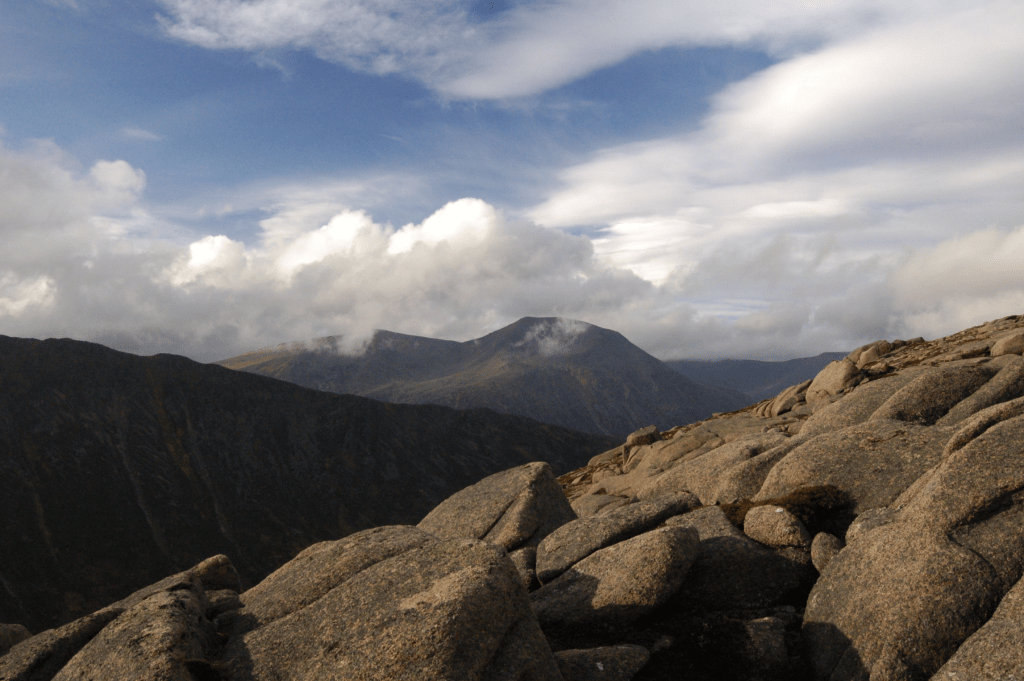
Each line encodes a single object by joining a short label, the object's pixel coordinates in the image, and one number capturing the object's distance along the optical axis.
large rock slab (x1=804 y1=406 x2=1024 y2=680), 15.30
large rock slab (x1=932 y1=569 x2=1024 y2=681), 13.27
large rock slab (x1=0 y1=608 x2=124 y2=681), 18.38
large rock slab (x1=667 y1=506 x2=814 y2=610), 19.56
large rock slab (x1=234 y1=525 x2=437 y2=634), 18.03
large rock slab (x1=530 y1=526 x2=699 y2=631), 18.75
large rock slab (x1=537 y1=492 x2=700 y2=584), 22.27
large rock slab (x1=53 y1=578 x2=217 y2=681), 14.95
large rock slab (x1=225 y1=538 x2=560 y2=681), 13.99
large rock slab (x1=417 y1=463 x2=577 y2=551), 26.34
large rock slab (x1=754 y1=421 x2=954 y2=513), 22.86
